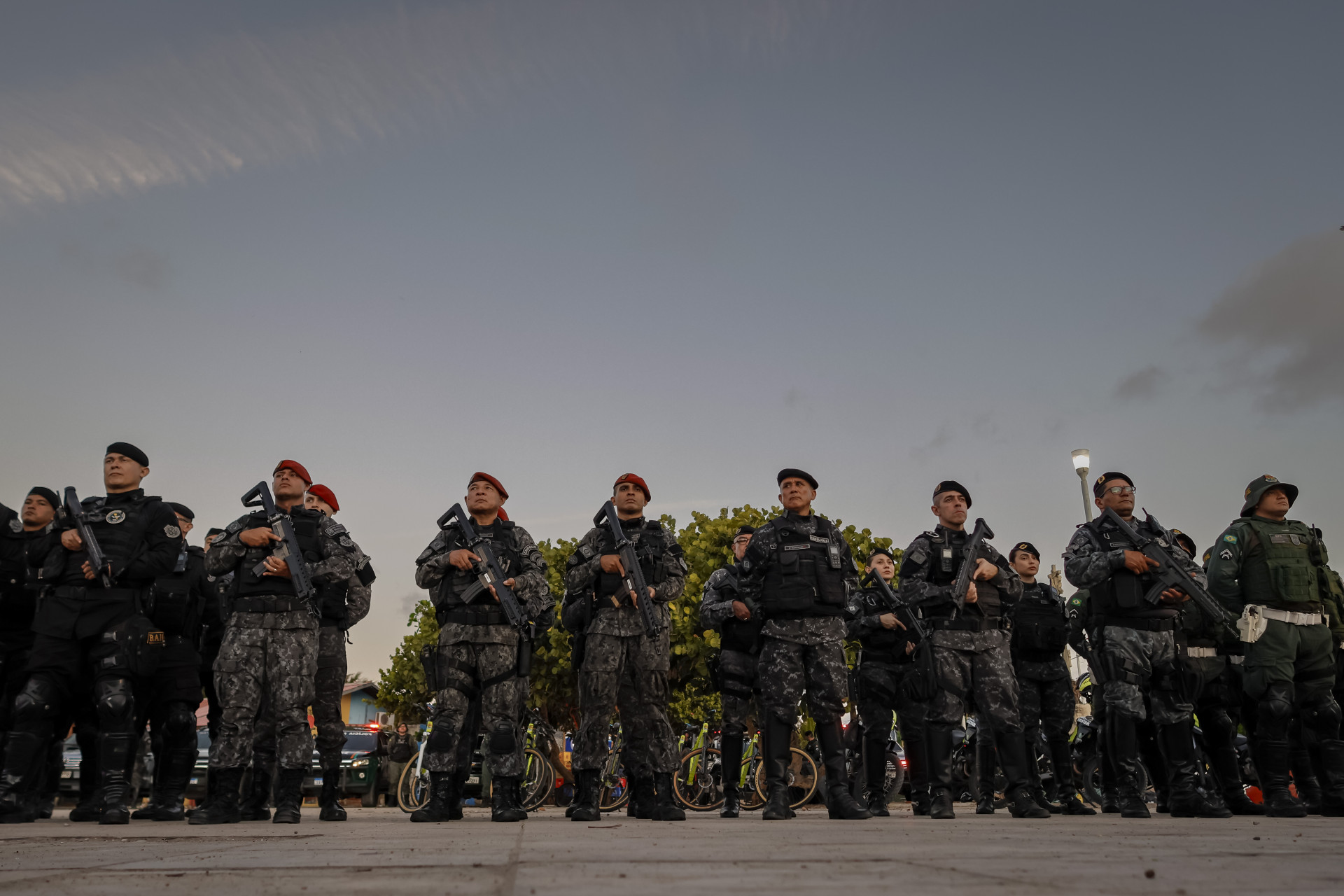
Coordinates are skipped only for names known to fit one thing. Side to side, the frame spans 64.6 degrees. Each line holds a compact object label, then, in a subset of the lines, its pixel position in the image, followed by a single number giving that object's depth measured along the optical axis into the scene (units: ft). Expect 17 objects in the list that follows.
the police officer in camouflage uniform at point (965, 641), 23.40
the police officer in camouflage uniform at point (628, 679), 23.72
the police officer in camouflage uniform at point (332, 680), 26.94
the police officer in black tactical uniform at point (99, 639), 21.97
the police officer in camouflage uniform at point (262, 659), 22.18
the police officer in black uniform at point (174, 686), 25.16
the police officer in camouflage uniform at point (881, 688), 28.78
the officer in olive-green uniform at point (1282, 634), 23.75
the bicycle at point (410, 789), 36.91
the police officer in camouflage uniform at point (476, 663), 22.95
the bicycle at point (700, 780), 37.19
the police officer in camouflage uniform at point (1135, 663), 23.25
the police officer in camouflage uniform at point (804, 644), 22.90
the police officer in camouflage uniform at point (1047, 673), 30.01
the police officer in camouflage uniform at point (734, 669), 27.17
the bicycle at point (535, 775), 37.81
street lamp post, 47.09
